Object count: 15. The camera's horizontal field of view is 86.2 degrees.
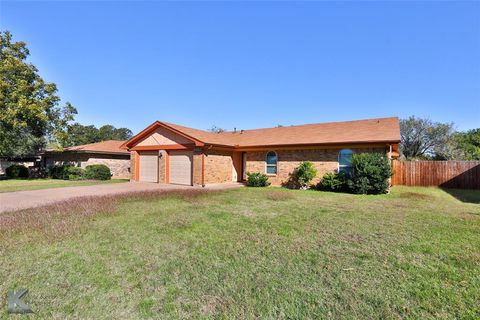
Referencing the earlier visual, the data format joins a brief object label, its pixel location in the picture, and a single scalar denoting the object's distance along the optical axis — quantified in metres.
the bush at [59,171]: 23.34
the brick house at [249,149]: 15.18
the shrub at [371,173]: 13.19
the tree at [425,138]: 31.78
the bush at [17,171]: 26.12
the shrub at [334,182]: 14.51
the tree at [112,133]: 65.29
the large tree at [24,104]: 19.98
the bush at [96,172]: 22.42
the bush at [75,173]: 22.44
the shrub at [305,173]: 15.59
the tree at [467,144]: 29.06
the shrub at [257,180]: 17.14
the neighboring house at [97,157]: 24.03
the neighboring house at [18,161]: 32.04
